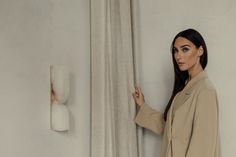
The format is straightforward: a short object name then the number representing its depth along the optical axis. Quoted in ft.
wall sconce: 5.99
